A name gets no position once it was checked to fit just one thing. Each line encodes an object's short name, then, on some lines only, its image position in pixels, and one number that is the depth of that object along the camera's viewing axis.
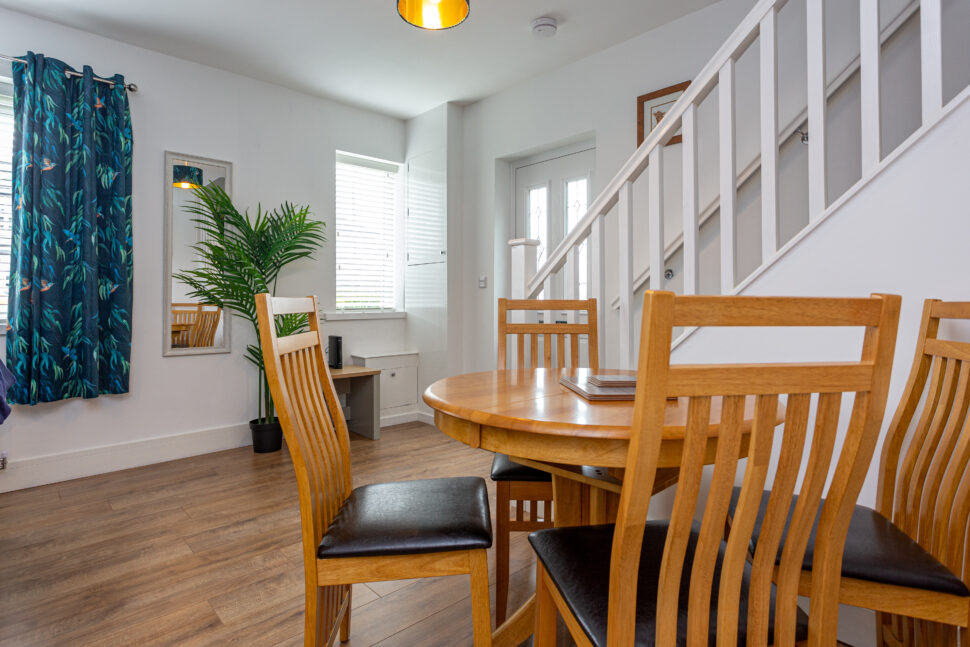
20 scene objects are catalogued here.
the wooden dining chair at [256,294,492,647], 1.14
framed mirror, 3.42
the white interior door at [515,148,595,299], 3.72
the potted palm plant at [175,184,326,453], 3.43
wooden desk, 3.90
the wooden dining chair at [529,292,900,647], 0.71
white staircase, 1.50
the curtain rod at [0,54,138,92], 2.85
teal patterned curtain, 2.83
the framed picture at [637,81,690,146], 3.04
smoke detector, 3.04
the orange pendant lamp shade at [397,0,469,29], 1.79
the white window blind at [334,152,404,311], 4.39
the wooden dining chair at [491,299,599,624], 1.69
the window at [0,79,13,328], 2.92
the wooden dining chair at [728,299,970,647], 0.98
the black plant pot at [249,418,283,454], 3.54
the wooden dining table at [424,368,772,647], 0.97
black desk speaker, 4.04
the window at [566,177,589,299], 3.67
